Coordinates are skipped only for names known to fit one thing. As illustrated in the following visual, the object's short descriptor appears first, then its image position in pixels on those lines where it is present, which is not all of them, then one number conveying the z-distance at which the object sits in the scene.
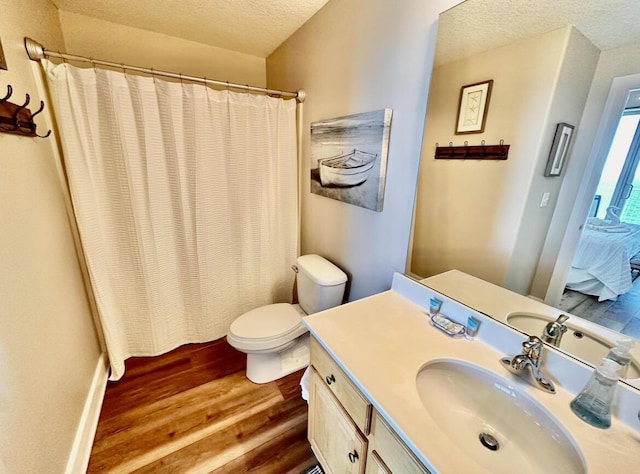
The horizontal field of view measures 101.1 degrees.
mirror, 0.70
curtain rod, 1.17
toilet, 1.56
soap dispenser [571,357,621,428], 0.63
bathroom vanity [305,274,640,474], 0.60
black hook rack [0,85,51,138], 0.89
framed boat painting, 1.27
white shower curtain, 1.42
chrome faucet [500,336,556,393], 0.73
